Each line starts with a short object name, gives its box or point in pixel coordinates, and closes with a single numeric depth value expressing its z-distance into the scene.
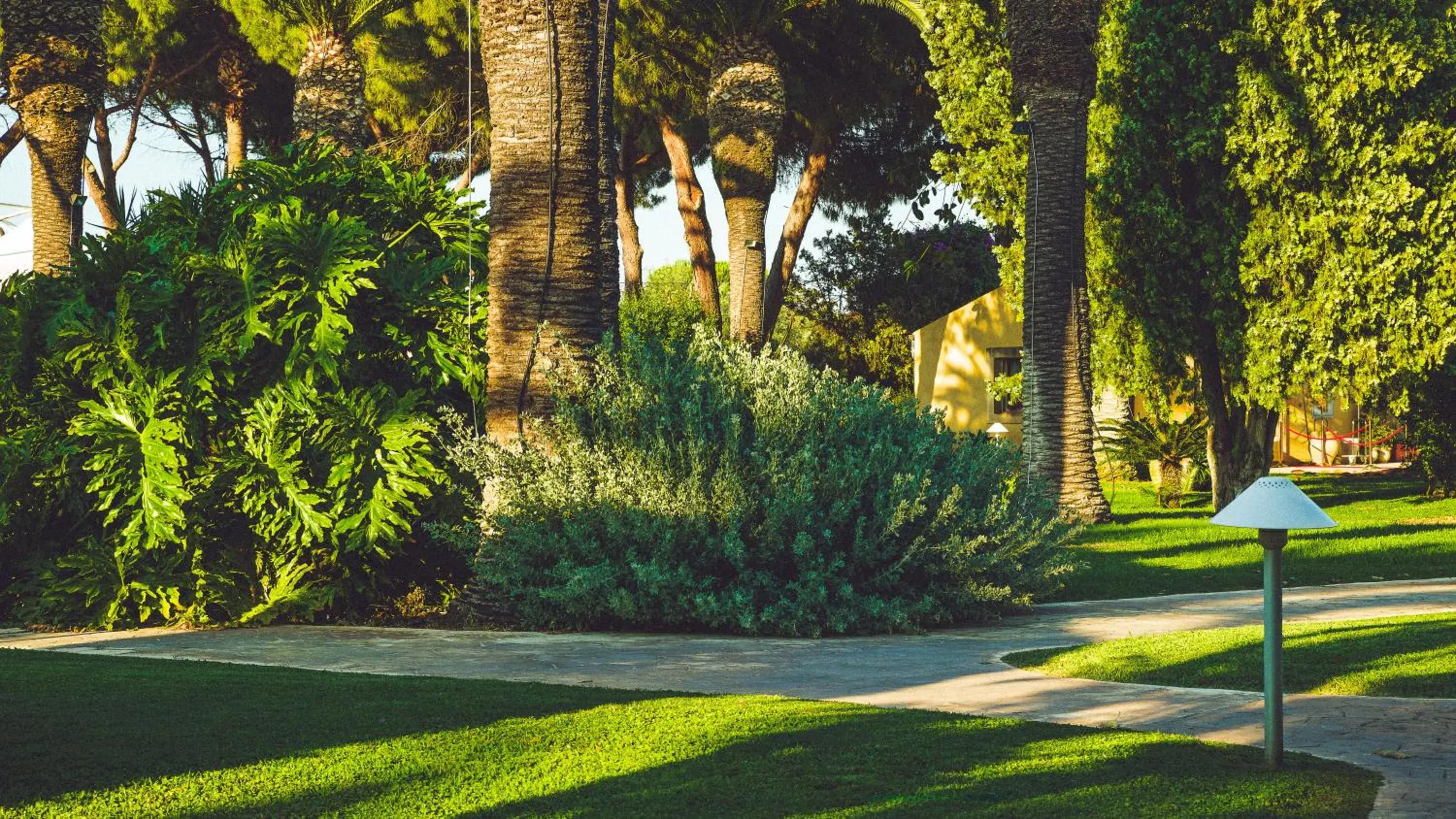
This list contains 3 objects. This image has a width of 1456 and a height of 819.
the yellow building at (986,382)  38.59
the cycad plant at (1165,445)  25.00
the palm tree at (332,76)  23.92
